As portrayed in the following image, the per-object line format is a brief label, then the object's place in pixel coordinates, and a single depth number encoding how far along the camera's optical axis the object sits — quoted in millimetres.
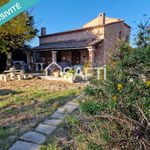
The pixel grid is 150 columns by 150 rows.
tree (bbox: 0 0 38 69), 8476
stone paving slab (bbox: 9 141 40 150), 2646
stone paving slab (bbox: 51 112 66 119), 3613
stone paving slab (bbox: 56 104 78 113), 3848
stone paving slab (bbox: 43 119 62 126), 3340
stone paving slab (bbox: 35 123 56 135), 3098
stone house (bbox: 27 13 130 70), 12705
